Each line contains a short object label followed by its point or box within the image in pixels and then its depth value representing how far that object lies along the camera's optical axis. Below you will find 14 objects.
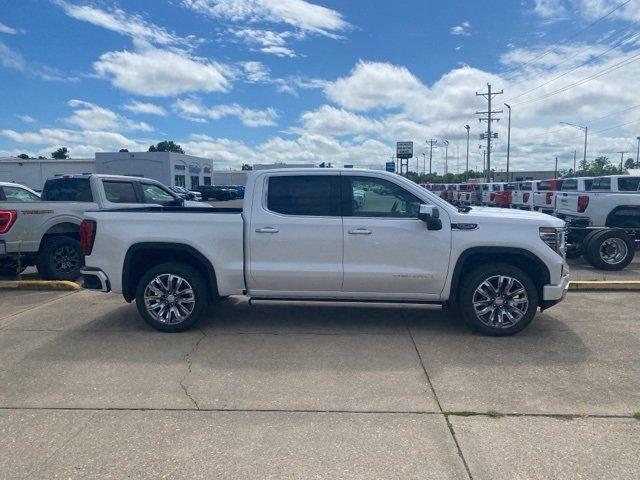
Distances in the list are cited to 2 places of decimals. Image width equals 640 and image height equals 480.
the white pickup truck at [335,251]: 5.43
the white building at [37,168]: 58.22
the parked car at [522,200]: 15.32
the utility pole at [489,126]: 54.28
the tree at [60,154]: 96.88
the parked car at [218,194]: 50.62
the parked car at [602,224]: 9.68
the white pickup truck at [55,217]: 8.22
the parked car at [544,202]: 12.83
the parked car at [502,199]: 19.59
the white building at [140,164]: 55.28
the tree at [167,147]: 107.97
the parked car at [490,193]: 21.90
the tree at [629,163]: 99.33
